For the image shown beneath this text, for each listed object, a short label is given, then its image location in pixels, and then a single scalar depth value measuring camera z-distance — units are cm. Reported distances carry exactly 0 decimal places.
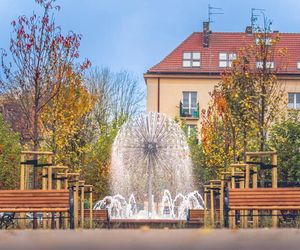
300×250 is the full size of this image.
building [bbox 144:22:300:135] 6462
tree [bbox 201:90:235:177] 3750
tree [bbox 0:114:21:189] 4209
